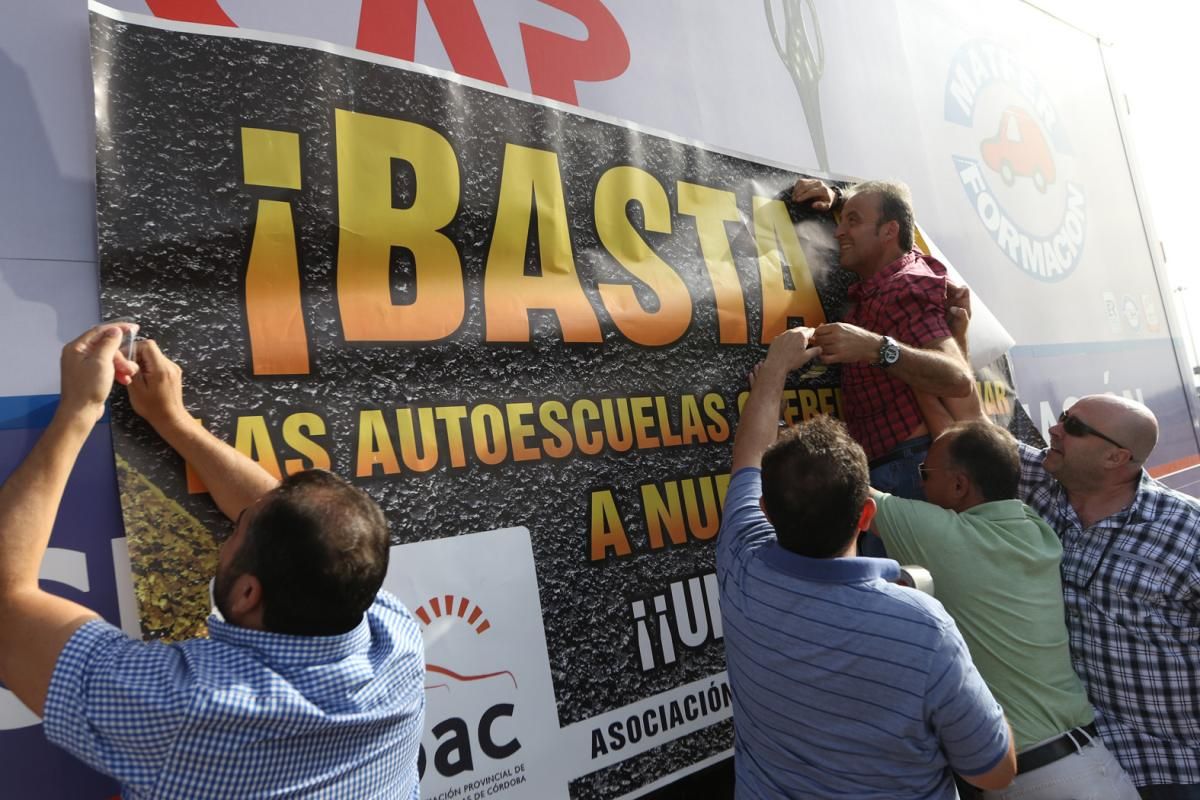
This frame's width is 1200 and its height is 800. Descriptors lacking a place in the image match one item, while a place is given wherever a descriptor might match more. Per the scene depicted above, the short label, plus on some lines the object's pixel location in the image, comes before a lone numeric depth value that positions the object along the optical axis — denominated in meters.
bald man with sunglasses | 1.49
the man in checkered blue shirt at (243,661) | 0.71
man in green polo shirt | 1.42
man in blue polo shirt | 1.01
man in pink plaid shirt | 1.66
